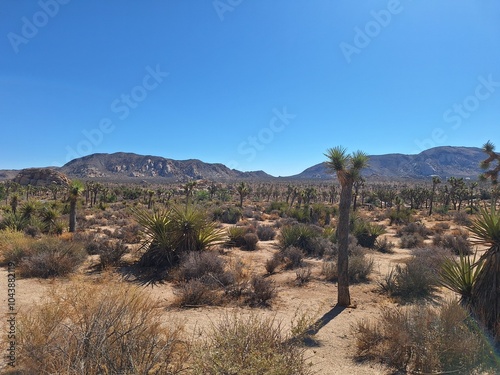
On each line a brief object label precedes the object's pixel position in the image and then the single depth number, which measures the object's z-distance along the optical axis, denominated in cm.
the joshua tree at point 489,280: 616
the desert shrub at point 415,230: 2265
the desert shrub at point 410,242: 1853
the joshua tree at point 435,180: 4683
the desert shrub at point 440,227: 2419
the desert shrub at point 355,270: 1110
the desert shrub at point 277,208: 3782
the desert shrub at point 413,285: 934
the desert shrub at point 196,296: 802
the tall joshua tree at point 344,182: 835
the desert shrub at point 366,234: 1789
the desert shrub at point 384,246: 1716
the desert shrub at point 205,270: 948
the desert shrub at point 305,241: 1520
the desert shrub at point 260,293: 845
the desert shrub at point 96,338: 361
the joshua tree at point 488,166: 1562
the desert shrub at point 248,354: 362
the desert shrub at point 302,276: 1062
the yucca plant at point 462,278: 694
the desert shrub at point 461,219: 2826
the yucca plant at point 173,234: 1122
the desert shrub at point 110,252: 1140
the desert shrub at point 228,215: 2970
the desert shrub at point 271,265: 1184
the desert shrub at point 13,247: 1122
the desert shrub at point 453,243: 1538
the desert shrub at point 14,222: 1752
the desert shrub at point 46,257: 999
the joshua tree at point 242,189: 4681
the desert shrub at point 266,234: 2003
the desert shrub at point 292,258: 1267
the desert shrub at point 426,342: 472
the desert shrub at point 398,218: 3098
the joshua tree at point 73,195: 1909
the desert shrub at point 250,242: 1644
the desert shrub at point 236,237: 1694
